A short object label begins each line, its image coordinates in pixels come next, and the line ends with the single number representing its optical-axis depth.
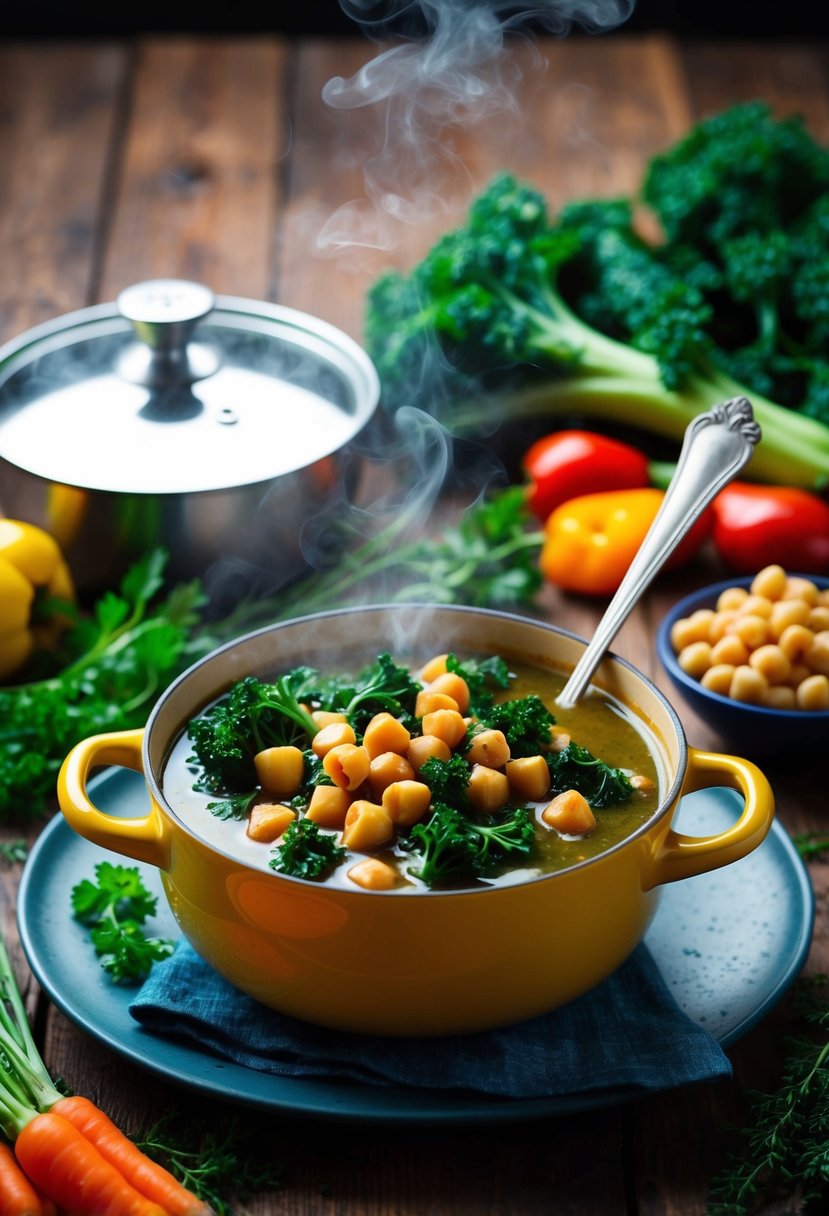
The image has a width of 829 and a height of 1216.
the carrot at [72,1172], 1.54
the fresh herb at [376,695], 1.90
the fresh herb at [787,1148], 1.60
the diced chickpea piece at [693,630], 2.51
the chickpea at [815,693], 2.36
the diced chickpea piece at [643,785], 1.82
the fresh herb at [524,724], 1.83
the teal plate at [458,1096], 1.60
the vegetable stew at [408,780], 1.66
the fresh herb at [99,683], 2.31
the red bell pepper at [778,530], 2.88
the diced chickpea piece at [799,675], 2.41
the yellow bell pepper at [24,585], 2.56
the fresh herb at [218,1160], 1.61
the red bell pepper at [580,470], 3.04
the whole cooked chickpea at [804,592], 2.51
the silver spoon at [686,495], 1.98
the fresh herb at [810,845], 2.25
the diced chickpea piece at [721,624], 2.49
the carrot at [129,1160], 1.54
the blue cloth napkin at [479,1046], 1.63
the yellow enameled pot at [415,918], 1.54
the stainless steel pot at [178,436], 2.64
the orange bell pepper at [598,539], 2.84
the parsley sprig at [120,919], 1.81
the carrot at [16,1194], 1.54
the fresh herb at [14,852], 2.21
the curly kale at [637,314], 3.08
